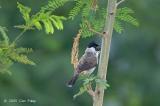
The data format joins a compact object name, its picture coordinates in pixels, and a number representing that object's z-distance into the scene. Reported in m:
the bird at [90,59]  7.04
